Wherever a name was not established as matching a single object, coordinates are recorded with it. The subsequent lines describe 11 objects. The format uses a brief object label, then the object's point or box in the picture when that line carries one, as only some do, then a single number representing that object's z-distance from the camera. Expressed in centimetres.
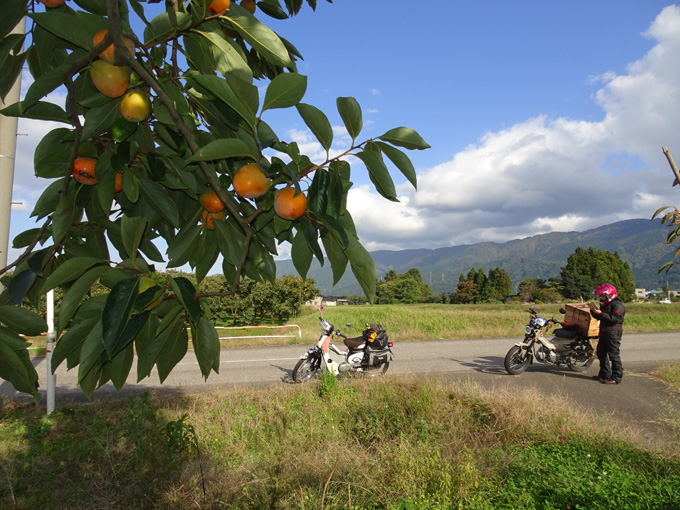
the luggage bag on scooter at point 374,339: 692
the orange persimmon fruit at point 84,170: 105
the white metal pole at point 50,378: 471
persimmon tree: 81
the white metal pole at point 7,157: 201
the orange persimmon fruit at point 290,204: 84
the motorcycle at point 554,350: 702
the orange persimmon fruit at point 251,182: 88
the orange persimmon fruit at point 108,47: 85
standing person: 623
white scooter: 673
